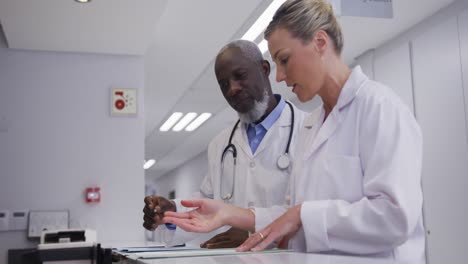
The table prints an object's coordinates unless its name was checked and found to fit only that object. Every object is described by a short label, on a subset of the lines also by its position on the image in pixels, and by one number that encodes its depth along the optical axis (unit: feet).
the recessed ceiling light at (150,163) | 36.13
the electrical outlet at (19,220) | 10.84
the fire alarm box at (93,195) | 11.26
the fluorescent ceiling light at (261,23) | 10.68
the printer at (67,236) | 8.88
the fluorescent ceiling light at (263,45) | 12.84
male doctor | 5.05
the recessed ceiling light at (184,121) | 21.83
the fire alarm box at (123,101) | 11.71
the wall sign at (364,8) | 5.71
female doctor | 3.21
